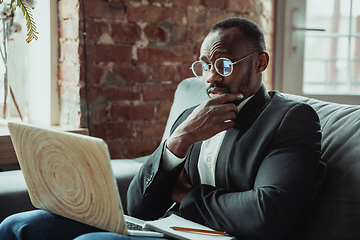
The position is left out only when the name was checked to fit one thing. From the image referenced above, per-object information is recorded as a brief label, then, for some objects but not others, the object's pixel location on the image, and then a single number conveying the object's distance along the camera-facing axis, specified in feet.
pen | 3.84
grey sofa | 3.96
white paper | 3.73
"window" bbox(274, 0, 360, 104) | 8.69
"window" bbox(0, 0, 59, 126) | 7.11
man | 3.85
